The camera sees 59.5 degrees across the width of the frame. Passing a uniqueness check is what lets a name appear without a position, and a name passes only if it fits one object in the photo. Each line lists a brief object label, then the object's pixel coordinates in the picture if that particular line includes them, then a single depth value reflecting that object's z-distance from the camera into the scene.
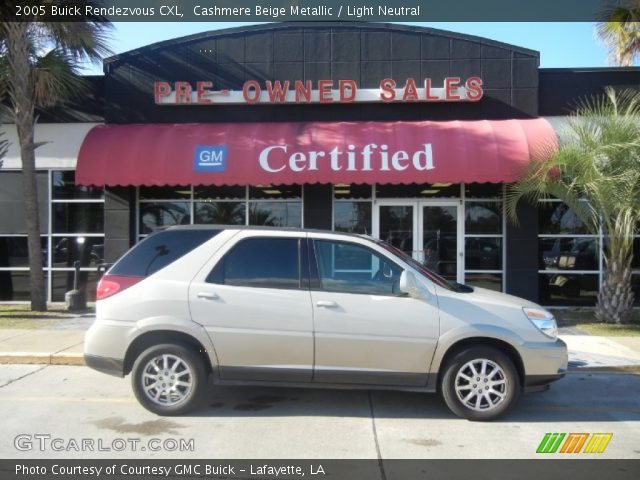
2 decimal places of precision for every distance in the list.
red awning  10.98
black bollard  11.73
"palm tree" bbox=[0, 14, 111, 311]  11.31
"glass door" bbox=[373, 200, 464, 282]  12.38
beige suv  5.35
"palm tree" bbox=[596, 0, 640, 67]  12.27
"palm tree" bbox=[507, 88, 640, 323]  9.70
